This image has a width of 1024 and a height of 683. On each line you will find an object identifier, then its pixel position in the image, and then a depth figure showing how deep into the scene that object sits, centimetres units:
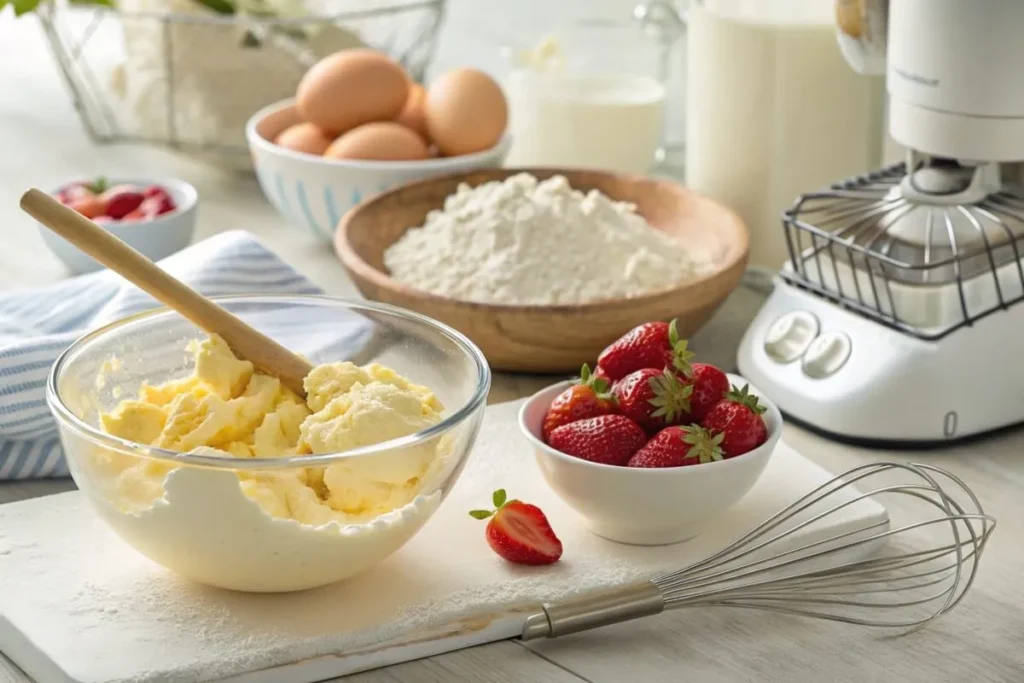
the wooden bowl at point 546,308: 116
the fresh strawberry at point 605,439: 101
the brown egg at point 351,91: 134
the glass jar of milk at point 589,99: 140
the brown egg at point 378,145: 133
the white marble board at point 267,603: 96
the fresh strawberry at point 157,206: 133
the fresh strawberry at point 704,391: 103
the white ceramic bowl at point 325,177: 132
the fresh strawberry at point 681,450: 100
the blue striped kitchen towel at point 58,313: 109
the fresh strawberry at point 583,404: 103
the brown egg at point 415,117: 137
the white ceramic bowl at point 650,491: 100
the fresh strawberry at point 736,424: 101
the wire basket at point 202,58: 143
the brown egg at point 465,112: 135
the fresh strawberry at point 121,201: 134
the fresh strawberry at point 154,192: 135
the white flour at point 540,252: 119
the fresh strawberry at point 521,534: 101
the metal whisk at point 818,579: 98
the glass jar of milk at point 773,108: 126
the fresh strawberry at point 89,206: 132
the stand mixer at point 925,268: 109
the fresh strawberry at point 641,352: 105
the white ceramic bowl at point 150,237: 131
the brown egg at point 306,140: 135
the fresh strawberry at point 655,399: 102
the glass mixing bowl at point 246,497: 95
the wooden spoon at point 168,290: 100
